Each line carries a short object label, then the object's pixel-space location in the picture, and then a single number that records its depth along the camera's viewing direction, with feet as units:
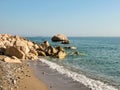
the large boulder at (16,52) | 57.88
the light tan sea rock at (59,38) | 171.60
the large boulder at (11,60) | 47.87
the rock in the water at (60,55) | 69.03
